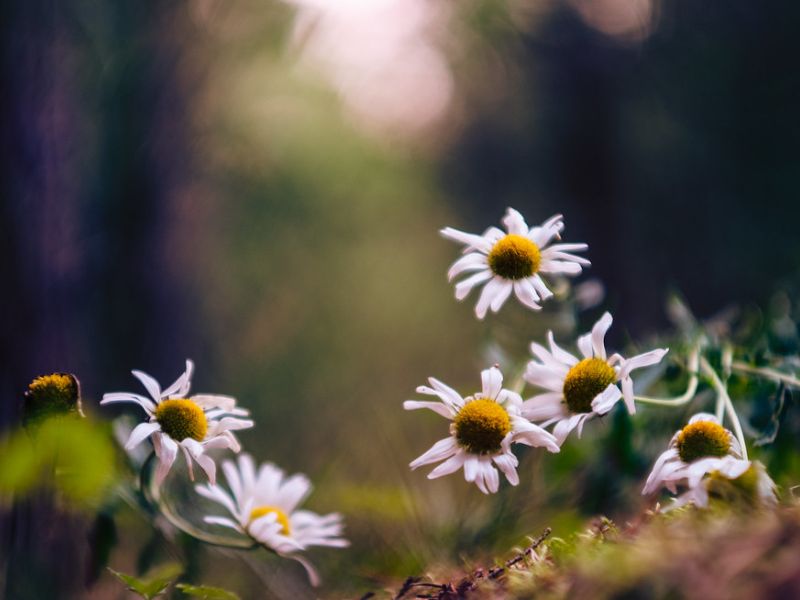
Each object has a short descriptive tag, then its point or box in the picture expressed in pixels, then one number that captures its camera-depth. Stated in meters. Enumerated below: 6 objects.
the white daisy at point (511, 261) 0.55
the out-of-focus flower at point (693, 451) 0.41
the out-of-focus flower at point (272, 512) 0.52
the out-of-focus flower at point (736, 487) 0.35
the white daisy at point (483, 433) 0.47
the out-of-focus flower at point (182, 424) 0.46
